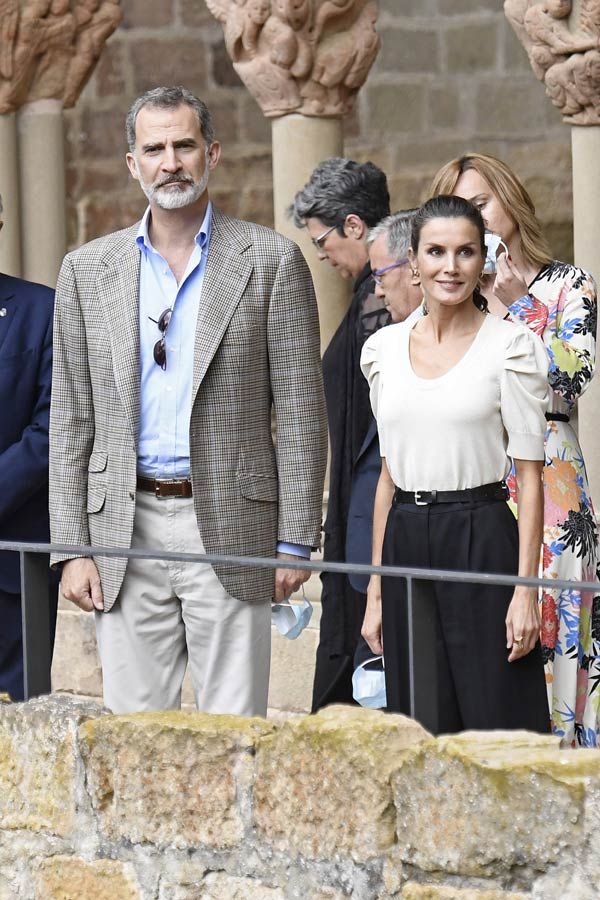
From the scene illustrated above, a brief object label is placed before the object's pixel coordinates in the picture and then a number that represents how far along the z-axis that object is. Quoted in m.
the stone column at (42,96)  17.16
